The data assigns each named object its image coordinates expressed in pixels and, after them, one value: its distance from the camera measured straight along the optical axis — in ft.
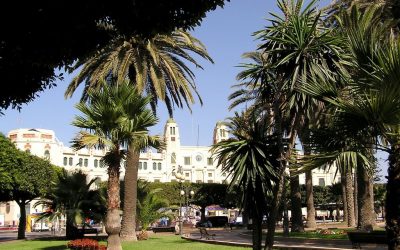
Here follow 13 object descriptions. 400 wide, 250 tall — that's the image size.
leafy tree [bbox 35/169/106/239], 85.95
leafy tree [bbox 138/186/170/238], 100.48
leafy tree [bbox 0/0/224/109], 19.42
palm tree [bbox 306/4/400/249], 29.04
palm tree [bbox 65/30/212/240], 83.46
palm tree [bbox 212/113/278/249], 41.65
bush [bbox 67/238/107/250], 66.59
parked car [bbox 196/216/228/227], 186.80
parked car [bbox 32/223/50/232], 215.10
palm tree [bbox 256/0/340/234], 40.81
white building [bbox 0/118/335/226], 296.92
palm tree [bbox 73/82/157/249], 58.44
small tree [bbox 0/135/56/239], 104.90
